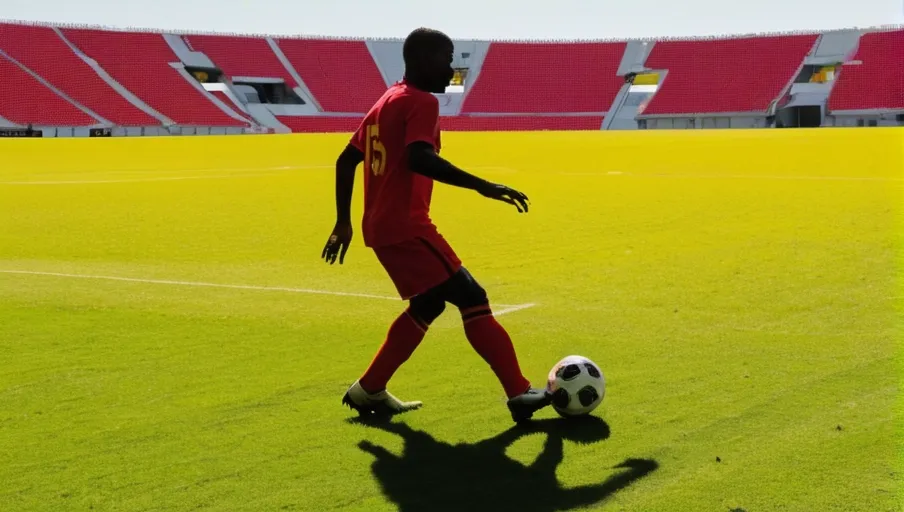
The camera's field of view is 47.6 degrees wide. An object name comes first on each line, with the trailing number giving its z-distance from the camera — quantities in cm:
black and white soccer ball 525
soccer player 502
